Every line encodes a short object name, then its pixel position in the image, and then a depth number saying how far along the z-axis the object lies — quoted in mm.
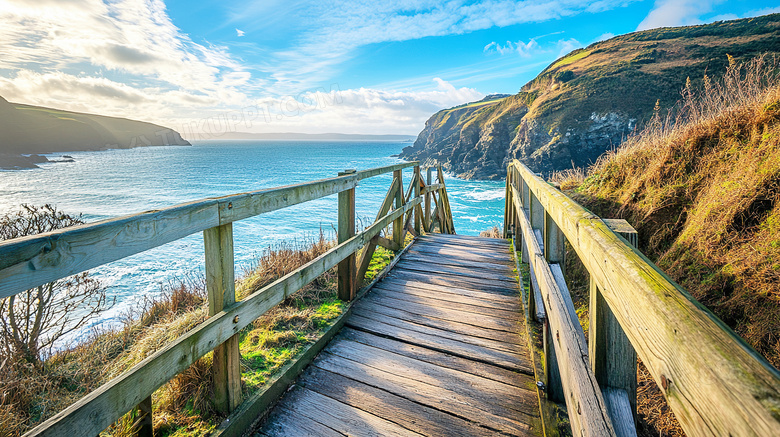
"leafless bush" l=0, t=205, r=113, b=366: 3255
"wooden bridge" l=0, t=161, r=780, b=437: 598
